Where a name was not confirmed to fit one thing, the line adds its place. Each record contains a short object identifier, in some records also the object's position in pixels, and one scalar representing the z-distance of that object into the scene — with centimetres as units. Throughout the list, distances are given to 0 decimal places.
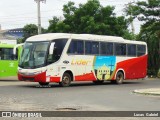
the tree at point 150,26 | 4102
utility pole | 4496
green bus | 3259
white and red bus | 2453
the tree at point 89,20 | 4391
